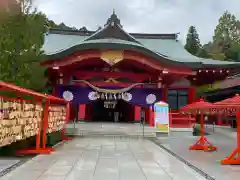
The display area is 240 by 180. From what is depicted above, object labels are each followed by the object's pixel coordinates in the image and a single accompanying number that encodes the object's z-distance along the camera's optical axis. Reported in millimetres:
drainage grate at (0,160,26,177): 3983
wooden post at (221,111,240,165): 4896
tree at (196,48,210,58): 32930
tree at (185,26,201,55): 37646
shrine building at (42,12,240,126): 10745
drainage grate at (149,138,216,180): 3994
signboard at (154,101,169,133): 9580
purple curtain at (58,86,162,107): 11487
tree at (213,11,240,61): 38710
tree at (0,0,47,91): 6161
